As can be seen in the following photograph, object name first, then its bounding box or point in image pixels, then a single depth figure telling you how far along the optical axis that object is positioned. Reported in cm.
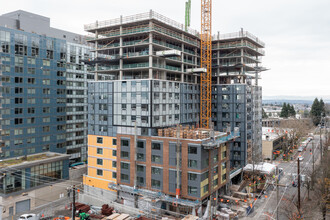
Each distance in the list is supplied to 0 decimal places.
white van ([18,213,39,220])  4969
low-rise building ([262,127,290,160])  9875
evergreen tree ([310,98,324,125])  19125
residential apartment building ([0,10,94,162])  6538
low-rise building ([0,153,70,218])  5512
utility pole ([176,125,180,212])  4884
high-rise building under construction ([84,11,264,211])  5134
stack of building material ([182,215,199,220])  4447
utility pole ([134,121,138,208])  5381
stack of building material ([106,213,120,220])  4672
